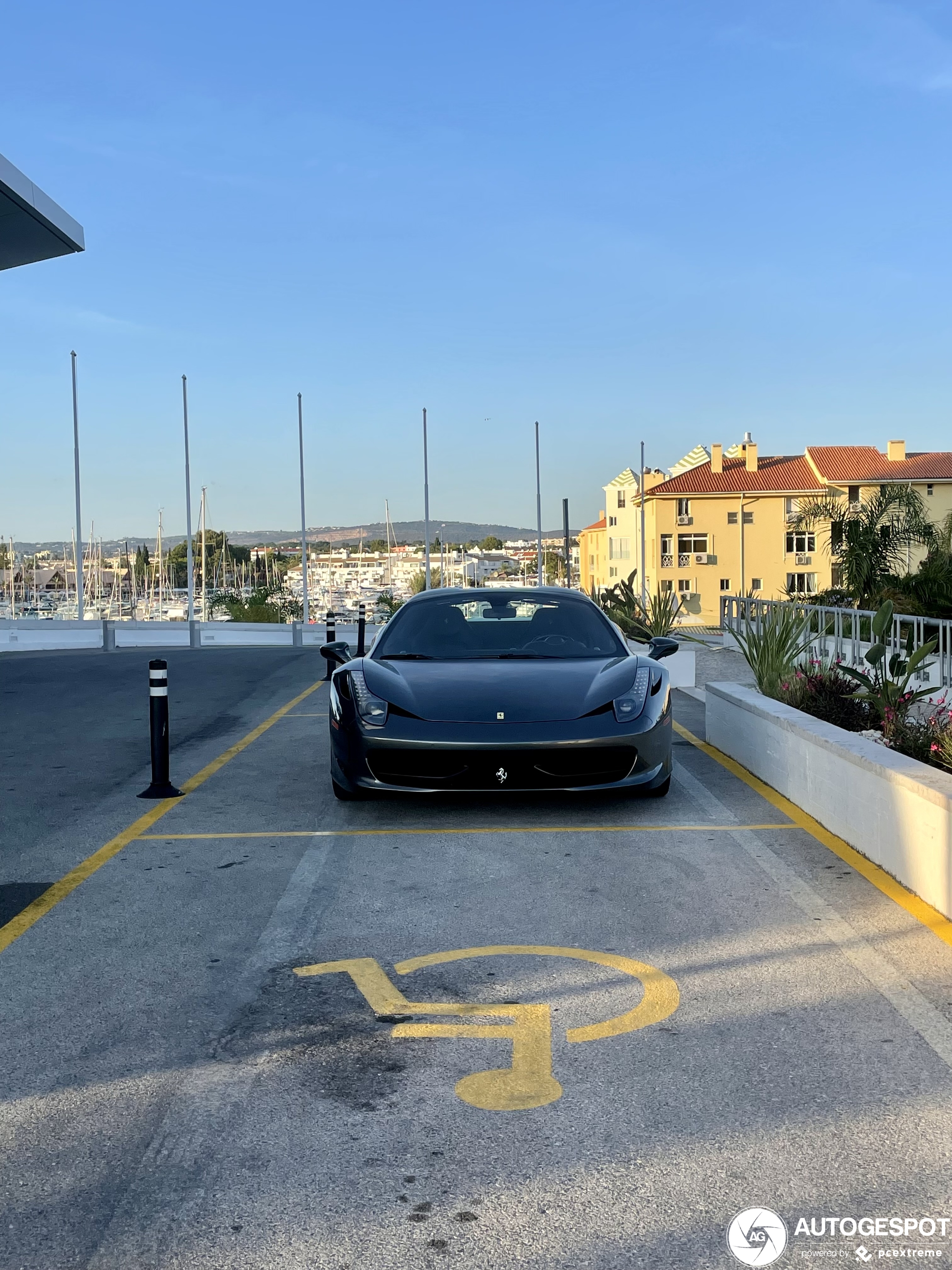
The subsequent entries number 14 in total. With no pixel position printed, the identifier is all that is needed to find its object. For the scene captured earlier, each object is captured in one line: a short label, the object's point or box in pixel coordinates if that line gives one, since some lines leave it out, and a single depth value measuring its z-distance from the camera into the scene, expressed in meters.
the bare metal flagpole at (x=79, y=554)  41.03
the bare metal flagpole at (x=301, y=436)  53.34
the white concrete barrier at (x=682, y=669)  15.96
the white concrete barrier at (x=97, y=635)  31.23
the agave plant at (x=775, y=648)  10.67
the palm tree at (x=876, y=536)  29.25
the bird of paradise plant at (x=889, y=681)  8.10
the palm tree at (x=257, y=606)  80.50
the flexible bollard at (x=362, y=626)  23.95
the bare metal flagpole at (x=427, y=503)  57.69
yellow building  77.19
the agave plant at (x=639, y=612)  20.44
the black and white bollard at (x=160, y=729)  8.23
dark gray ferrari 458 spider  6.88
